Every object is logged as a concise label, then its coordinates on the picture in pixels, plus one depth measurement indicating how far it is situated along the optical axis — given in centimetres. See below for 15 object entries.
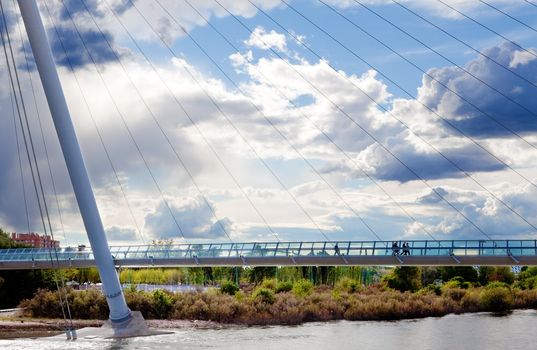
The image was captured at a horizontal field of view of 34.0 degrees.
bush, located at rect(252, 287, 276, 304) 6719
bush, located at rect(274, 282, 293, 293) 7594
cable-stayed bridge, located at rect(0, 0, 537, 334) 4529
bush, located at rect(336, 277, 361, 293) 7812
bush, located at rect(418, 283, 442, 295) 7638
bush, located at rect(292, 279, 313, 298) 7348
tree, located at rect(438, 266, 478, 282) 8572
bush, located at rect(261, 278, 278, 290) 7708
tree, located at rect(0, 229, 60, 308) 7888
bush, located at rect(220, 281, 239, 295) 7362
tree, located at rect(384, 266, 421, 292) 7925
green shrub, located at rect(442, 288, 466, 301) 7384
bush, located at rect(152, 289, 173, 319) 6738
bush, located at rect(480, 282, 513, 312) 7244
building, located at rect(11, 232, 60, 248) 14946
